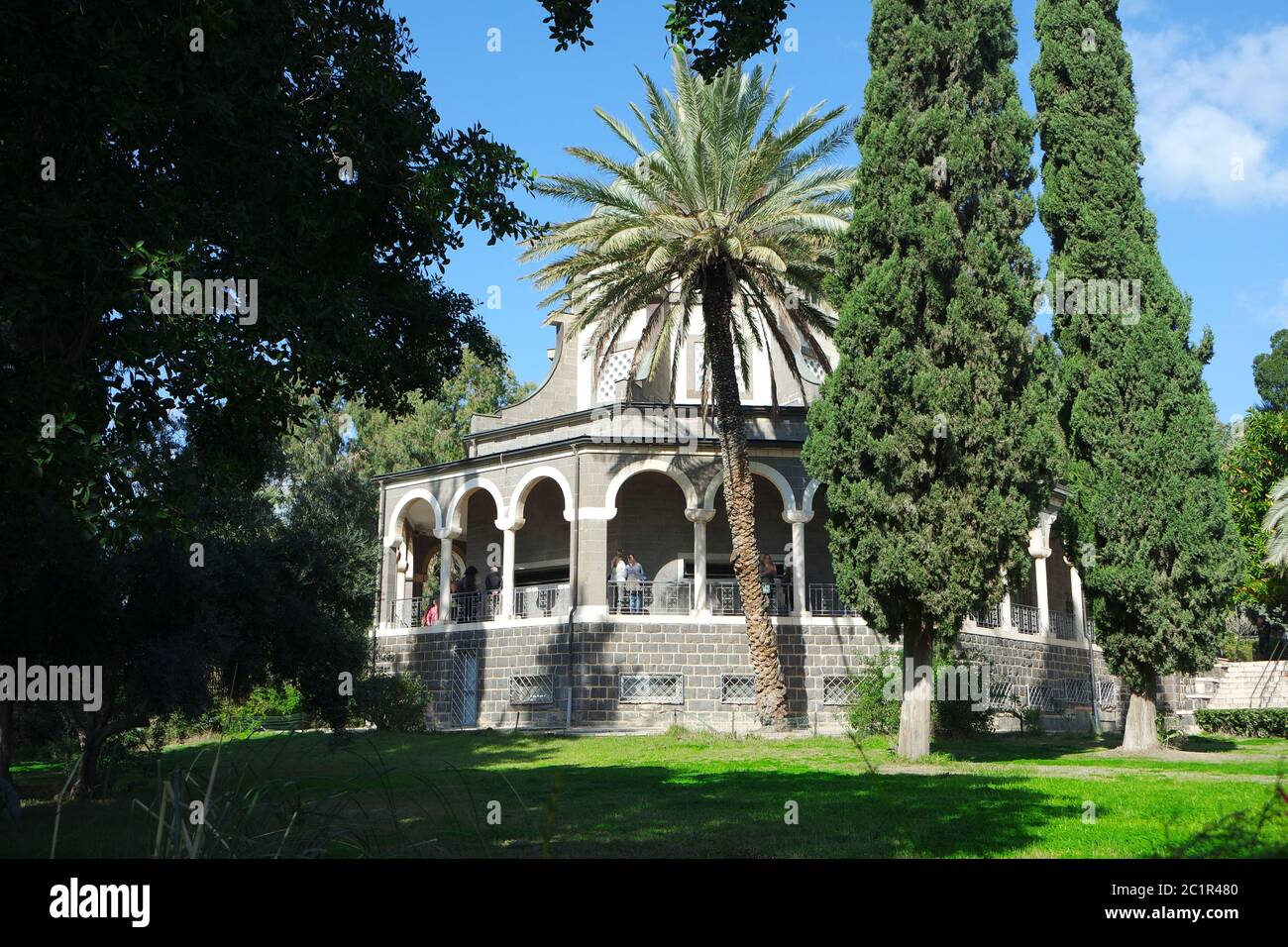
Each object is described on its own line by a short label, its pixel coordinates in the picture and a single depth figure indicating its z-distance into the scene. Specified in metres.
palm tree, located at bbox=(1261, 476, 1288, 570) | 28.83
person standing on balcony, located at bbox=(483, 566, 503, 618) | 28.14
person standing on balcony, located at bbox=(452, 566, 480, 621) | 28.61
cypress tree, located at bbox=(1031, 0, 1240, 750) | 17.73
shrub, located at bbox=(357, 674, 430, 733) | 25.23
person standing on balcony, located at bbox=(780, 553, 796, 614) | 26.33
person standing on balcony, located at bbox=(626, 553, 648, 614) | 25.98
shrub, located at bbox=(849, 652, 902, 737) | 22.00
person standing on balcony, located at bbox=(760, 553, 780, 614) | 26.12
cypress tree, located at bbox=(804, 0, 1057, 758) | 16.88
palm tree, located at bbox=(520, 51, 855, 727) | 21.39
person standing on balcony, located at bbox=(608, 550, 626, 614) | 26.00
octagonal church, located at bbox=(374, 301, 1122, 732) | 25.33
